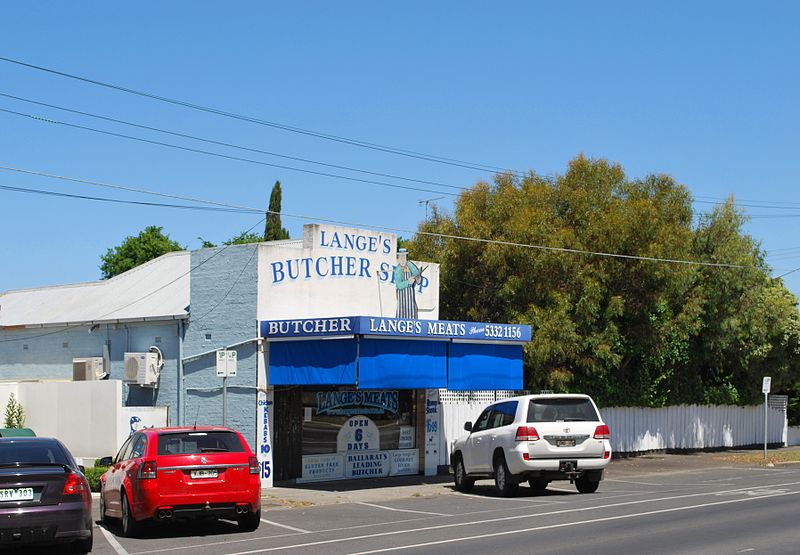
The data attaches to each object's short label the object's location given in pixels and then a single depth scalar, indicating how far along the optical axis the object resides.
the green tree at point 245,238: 68.82
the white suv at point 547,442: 20.36
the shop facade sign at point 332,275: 23.89
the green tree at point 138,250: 67.31
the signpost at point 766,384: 32.49
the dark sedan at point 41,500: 12.53
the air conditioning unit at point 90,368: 27.05
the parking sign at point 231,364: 20.78
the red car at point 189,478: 15.10
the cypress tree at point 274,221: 57.00
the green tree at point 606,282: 30.95
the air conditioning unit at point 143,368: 24.95
